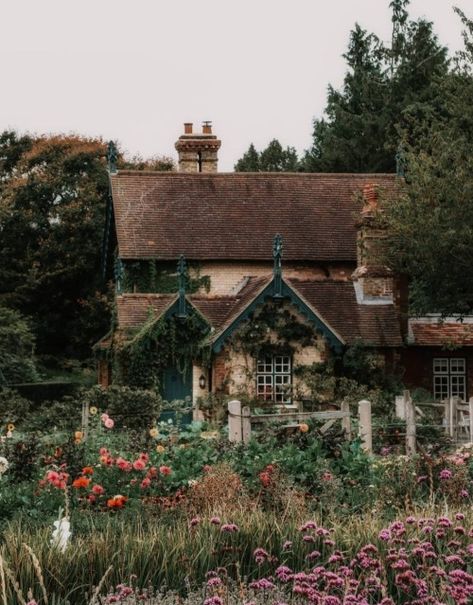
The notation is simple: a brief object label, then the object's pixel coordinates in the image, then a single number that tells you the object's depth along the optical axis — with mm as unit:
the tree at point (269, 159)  73875
